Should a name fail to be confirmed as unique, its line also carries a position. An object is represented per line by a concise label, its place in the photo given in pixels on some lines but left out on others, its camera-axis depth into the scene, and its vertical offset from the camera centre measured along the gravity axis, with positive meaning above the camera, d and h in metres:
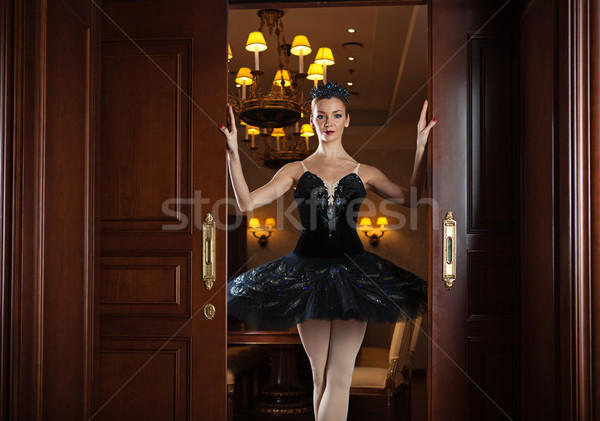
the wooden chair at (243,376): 4.56 -1.29
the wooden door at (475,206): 2.76 +0.06
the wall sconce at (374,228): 8.48 -0.12
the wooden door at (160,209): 2.87 +0.05
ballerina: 3.14 -0.28
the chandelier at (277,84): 4.55 +1.09
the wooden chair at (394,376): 4.18 -1.07
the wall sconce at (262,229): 8.87 -0.14
